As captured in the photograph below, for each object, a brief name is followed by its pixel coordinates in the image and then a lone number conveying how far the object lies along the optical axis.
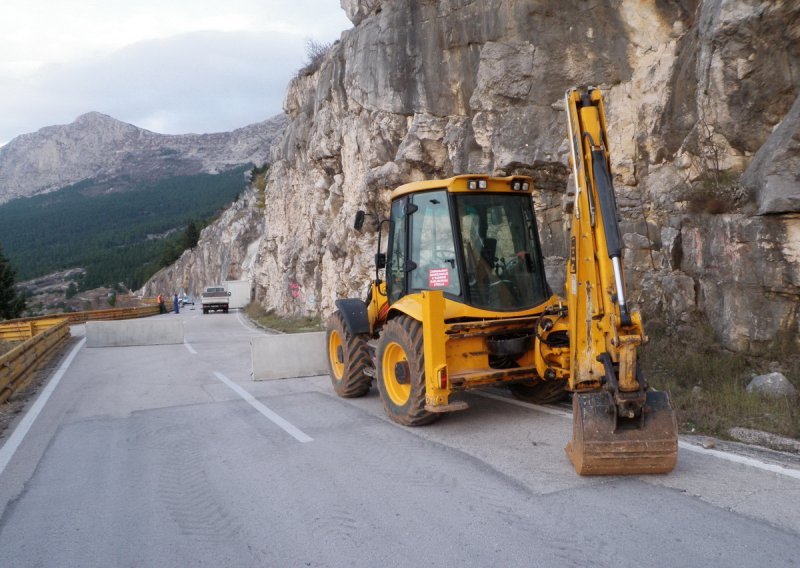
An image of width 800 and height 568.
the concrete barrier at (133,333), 19.80
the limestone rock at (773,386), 7.08
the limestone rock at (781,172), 8.18
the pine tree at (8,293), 38.09
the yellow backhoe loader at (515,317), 4.89
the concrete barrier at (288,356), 11.16
